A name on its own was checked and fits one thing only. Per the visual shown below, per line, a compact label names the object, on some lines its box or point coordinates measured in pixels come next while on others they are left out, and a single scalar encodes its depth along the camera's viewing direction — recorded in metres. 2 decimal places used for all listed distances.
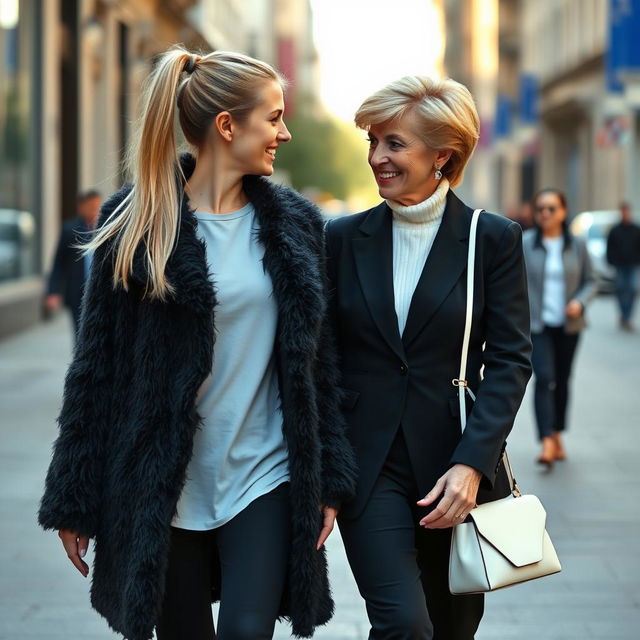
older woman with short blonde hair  3.34
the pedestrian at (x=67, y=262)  11.71
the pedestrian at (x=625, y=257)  20.61
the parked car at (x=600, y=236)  26.64
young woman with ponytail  3.17
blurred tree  68.25
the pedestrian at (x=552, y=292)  8.91
